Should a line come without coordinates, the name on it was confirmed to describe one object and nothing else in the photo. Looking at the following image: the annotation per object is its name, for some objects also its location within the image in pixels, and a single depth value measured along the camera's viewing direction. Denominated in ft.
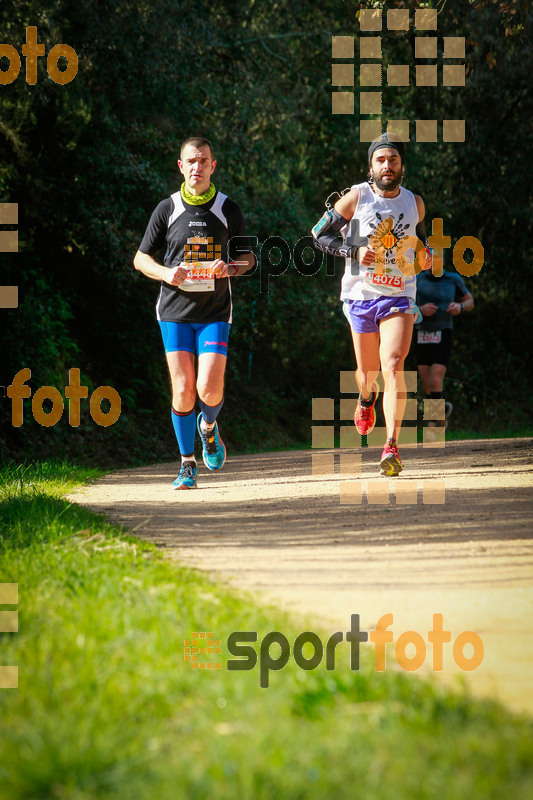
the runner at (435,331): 76.64
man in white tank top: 46.44
